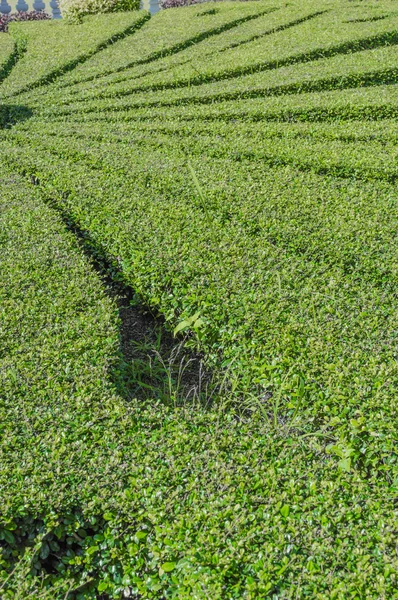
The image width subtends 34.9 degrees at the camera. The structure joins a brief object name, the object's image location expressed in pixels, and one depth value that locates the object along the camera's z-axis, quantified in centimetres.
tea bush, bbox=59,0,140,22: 1316
